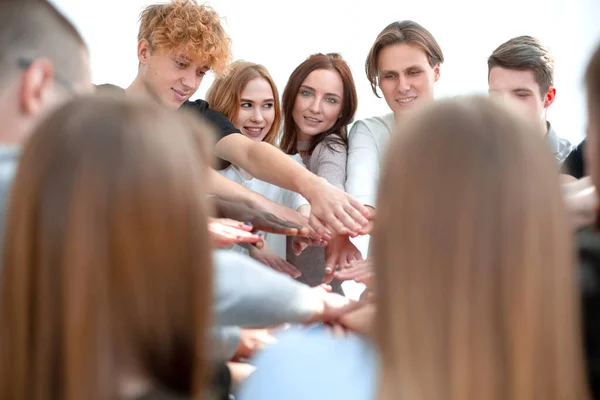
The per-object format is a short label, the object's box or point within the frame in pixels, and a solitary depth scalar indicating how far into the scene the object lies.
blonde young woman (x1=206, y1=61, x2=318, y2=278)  2.61
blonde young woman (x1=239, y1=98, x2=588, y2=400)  0.63
